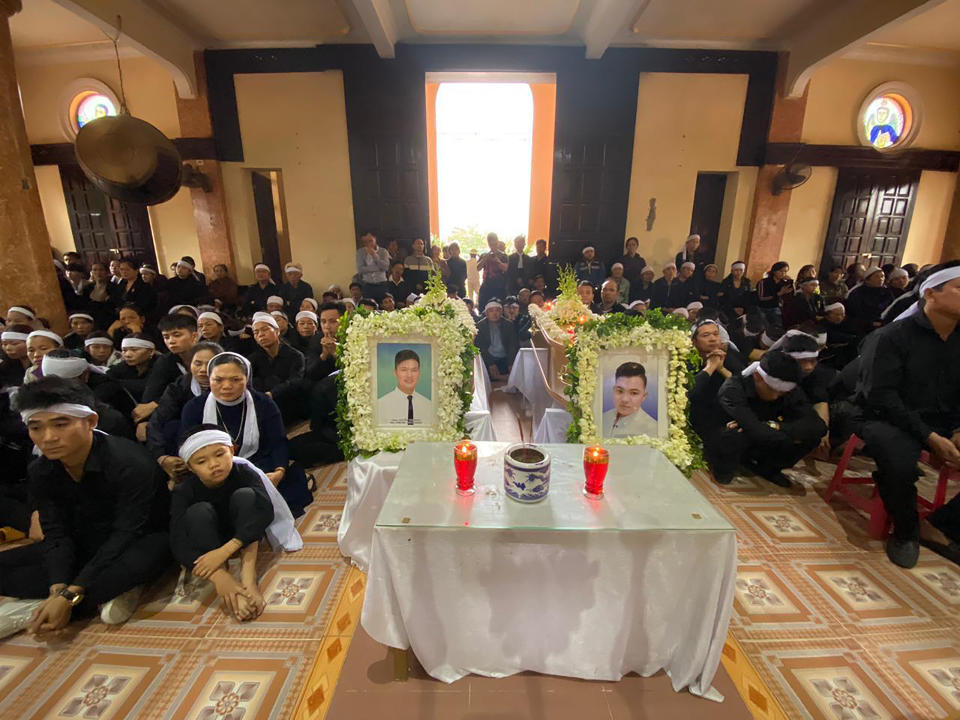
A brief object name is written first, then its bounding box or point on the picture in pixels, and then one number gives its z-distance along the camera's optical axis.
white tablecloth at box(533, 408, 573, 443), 3.36
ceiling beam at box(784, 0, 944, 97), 6.00
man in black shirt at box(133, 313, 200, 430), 3.73
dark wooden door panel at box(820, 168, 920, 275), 9.05
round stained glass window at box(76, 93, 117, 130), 9.13
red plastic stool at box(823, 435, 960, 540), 3.06
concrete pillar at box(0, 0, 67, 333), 4.85
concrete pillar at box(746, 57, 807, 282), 8.31
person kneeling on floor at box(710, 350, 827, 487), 3.51
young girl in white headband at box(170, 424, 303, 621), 2.47
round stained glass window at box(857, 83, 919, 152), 8.68
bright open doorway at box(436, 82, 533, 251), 13.11
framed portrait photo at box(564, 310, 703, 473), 2.59
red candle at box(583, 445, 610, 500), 1.90
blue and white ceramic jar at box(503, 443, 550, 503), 1.83
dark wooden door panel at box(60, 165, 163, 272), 9.53
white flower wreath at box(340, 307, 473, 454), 2.66
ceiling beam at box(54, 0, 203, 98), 5.96
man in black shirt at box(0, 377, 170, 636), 2.24
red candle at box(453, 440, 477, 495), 1.92
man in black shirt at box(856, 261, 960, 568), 2.88
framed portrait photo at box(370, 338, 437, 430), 2.68
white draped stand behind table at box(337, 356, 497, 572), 2.52
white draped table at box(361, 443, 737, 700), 1.76
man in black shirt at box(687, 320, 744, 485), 3.75
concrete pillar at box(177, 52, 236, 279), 8.30
